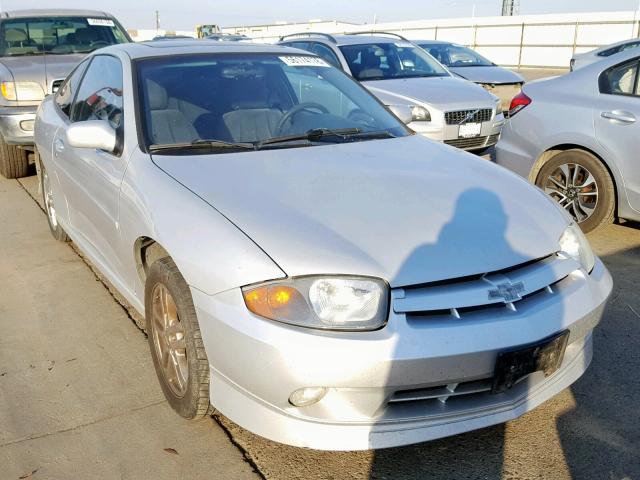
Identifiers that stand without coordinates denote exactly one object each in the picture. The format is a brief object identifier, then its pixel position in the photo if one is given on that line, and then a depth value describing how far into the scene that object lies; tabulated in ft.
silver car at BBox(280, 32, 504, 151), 24.82
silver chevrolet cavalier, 7.10
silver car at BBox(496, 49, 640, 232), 15.90
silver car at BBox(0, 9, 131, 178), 22.30
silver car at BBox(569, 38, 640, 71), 41.00
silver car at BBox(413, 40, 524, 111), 35.29
